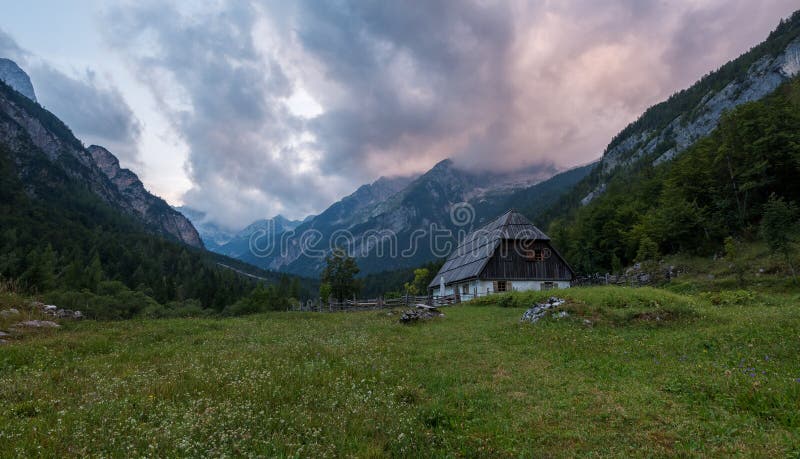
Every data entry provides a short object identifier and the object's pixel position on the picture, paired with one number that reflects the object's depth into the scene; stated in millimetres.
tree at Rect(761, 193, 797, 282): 28328
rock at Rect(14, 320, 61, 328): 16961
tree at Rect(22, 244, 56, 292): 37466
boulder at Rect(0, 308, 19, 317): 17219
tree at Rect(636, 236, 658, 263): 50062
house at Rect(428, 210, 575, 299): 46625
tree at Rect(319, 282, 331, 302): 71450
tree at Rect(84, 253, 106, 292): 71325
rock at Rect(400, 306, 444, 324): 25281
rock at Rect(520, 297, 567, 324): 20094
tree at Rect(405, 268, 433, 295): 102188
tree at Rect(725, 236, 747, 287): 30505
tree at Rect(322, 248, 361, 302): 60062
